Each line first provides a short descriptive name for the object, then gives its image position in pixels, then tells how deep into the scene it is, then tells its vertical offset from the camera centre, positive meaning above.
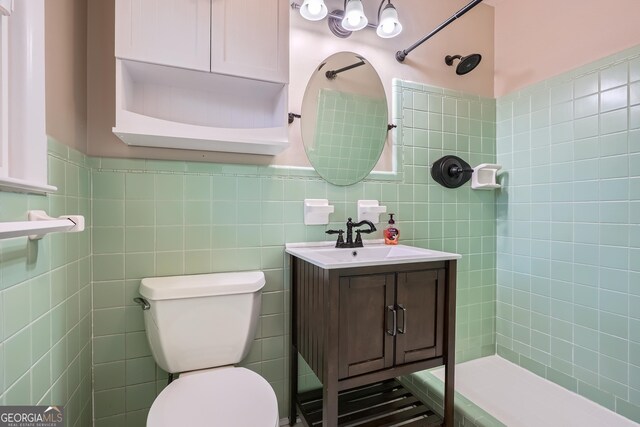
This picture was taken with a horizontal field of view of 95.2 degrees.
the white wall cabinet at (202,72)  1.06 +0.55
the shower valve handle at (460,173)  1.81 +0.25
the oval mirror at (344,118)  1.57 +0.52
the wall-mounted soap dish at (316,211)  1.50 +0.00
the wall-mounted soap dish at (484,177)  1.86 +0.23
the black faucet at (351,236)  1.49 -0.13
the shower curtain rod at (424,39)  1.41 +0.95
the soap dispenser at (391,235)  1.63 -0.13
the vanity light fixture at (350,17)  1.45 +1.00
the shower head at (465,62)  1.76 +0.92
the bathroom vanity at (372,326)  1.08 -0.46
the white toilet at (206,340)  0.95 -0.51
